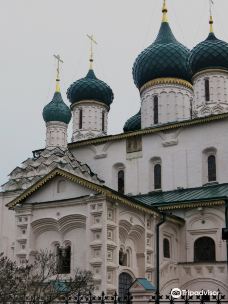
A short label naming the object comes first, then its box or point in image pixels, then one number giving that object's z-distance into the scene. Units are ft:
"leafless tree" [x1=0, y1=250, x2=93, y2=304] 33.24
